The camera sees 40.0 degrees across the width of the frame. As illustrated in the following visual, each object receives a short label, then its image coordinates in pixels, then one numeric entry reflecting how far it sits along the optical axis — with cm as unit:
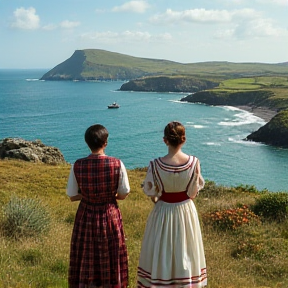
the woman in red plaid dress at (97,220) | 524
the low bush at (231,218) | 1088
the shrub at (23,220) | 897
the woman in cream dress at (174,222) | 532
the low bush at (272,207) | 1207
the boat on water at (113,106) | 11788
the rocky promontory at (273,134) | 7125
